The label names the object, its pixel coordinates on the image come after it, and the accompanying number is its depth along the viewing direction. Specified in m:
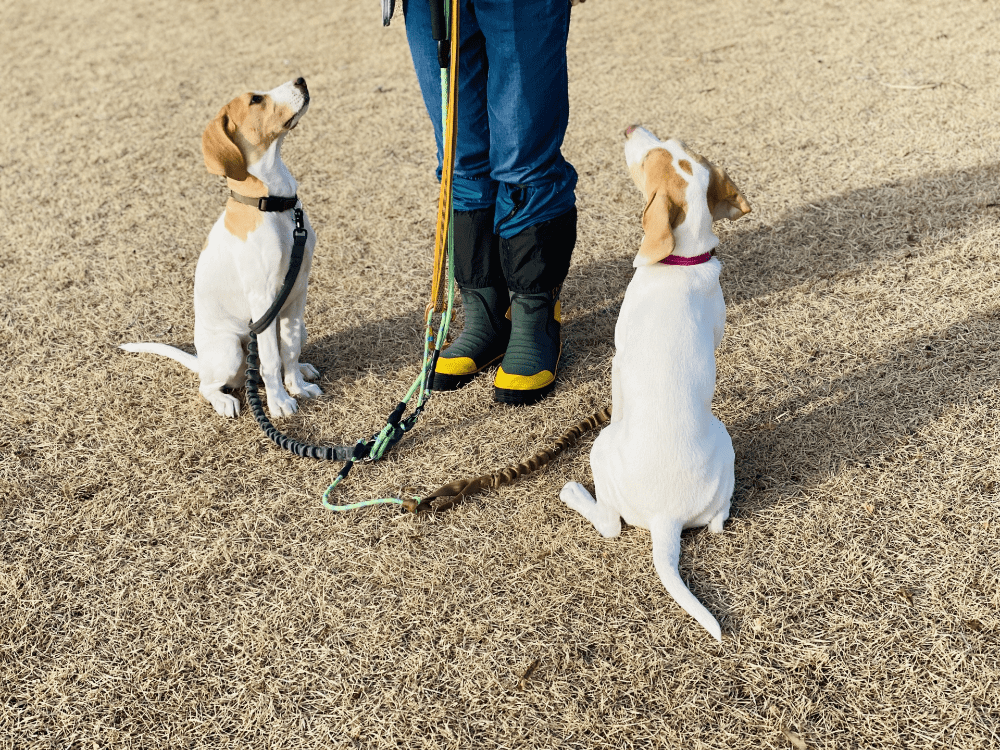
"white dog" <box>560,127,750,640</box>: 2.08
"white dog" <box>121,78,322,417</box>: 2.53
